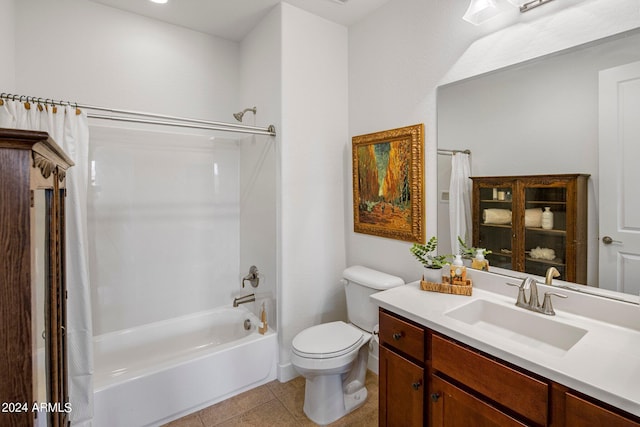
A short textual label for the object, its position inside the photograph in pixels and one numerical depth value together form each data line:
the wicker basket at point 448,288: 1.67
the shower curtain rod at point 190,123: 1.64
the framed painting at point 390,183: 2.07
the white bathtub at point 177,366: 1.80
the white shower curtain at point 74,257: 1.62
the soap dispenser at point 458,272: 1.74
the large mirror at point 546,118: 1.35
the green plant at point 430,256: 1.83
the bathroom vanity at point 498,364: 0.95
